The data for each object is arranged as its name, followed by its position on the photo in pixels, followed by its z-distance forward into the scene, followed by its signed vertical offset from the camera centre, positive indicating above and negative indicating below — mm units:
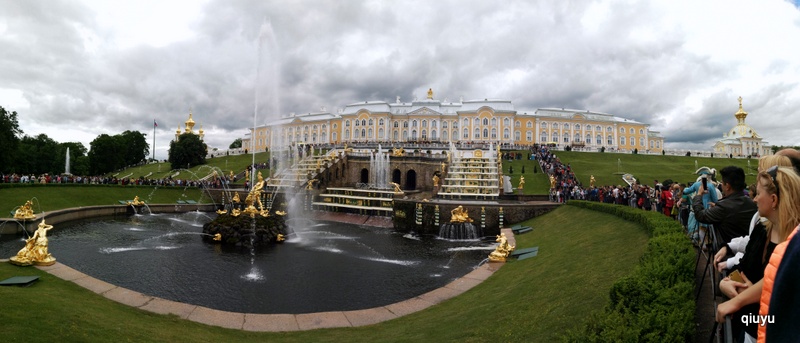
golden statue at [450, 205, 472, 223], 23266 -1875
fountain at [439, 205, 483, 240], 23156 -2637
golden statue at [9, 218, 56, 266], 11328 -2050
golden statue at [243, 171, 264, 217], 25281 -775
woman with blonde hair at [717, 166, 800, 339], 2574 -207
